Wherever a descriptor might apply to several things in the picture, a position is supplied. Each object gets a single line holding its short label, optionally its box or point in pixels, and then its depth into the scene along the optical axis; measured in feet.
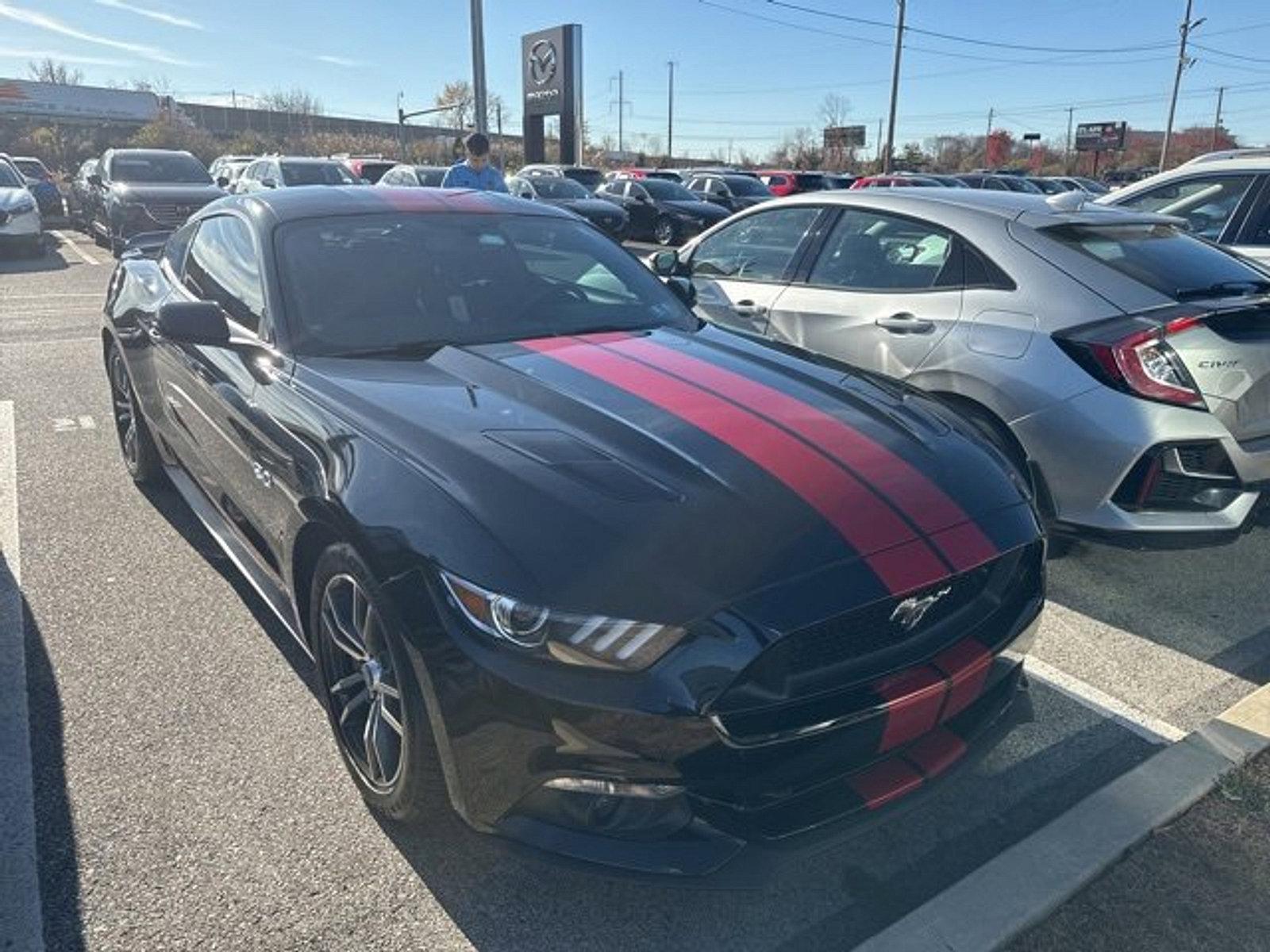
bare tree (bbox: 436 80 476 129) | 213.05
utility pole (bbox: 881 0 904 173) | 118.11
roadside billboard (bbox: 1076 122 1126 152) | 172.96
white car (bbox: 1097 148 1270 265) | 19.30
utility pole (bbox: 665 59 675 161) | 268.19
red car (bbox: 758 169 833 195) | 82.38
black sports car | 5.98
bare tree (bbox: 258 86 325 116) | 233.02
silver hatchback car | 10.89
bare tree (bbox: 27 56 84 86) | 219.08
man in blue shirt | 24.51
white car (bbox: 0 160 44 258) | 46.06
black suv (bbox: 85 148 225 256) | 43.27
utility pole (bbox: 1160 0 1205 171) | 146.20
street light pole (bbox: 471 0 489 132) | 59.47
